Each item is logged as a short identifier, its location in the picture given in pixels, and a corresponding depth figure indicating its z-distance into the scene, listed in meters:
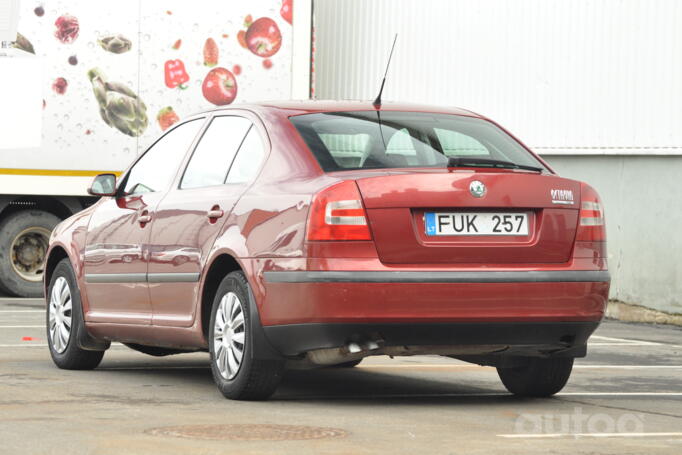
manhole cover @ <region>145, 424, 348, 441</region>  10.42
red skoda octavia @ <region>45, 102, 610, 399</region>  11.82
